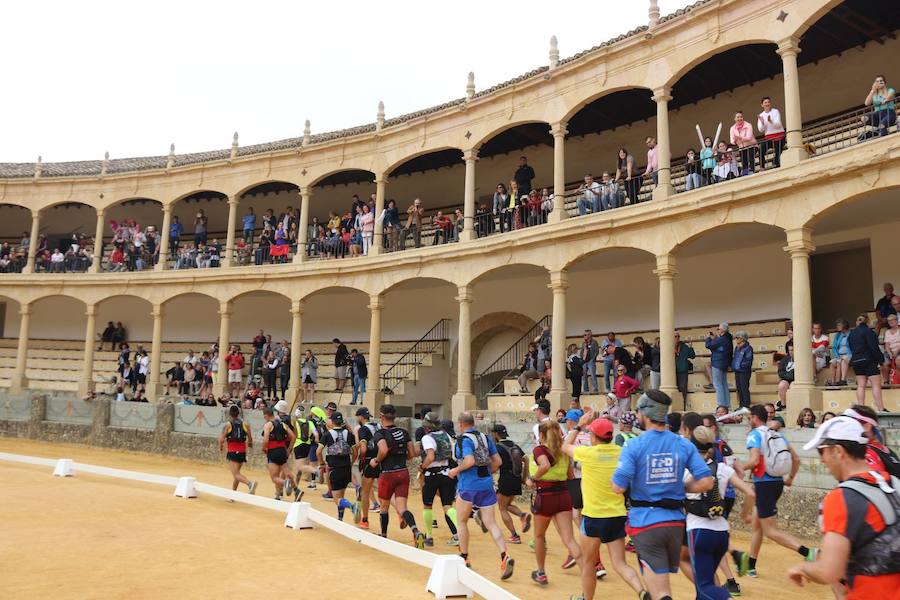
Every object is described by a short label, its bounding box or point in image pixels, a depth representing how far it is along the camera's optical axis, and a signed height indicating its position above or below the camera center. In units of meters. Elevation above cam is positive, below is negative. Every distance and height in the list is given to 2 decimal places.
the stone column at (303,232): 24.44 +5.36
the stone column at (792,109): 13.61 +5.48
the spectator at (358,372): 21.72 +0.60
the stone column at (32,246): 28.86 +5.50
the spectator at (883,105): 12.34 +5.07
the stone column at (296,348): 23.05 +1.38
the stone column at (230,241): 26.09 +5.31
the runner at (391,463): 9.34 -0.91
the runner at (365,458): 10.02 -0.90
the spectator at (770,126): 14.05 +5.31
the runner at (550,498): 7.41 -1.03
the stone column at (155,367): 25.93 +0.75
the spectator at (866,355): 11.16 +0.73
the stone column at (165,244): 27.23 +5.40
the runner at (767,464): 7.70 -0.66
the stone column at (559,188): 18.09 +5.16
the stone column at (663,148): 15.91 +5.50
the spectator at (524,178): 19.59 +5.88
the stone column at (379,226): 22.67 +5.16
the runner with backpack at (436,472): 8.95 -0.95
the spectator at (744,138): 14.59 +5.25
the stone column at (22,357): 27.67 +1.09
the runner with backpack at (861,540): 3.01 -0.57
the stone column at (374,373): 21.56 +0.59
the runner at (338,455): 10.87 -0.94
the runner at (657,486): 4.98 -0.60
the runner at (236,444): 13.05 -0.97
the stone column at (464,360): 19.17 +0.93
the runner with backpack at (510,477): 9.52 -1.07
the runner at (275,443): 12.61 -0.91
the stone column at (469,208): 20.31 +5.21
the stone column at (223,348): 24.45 +1.40
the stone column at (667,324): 14.85 +1.56
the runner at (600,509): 5.98 -0.91
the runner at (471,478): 8.01 -0.92
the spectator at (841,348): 12.04 +0.90
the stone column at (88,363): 26.95 +0.86
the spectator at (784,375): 13.30 +0.48
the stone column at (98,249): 28.20 +5.31
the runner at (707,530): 5.42 -0.99
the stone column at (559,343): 16.85 +1.27
